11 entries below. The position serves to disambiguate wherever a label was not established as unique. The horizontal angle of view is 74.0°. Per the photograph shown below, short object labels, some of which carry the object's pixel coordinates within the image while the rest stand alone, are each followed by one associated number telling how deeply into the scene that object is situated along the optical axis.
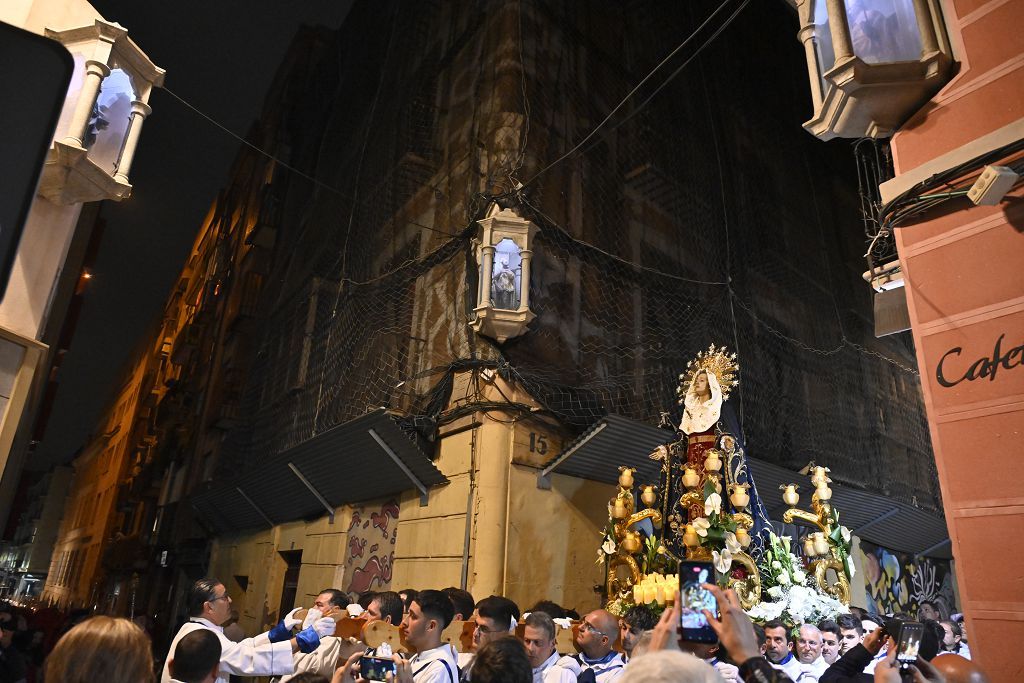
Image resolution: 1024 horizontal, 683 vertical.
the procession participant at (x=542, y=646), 4.76
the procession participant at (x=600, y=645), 4.89
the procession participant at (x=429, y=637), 4.27
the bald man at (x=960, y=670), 2.65
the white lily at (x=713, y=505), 6.86
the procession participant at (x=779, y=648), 5.67
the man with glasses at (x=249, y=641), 4.73
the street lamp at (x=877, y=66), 5.25
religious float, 6.46
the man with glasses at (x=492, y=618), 4.89
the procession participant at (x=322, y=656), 5.03
